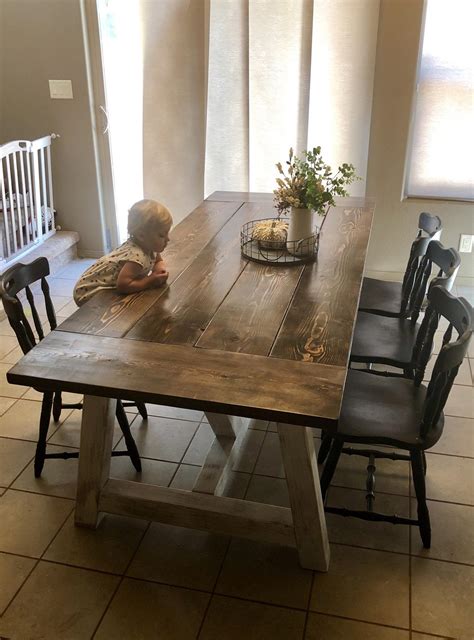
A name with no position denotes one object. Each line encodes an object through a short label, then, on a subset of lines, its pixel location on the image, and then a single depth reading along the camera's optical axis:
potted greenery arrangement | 2.35
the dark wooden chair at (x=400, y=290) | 2.76
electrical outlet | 3.99
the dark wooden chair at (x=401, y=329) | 2.40
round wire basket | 2.46
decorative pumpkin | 2.54
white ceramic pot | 2.44
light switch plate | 4.24
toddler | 2.11
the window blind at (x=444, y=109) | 3.58
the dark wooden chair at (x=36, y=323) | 2.13
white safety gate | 3.83
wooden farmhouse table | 1.58
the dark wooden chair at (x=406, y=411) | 1.86
